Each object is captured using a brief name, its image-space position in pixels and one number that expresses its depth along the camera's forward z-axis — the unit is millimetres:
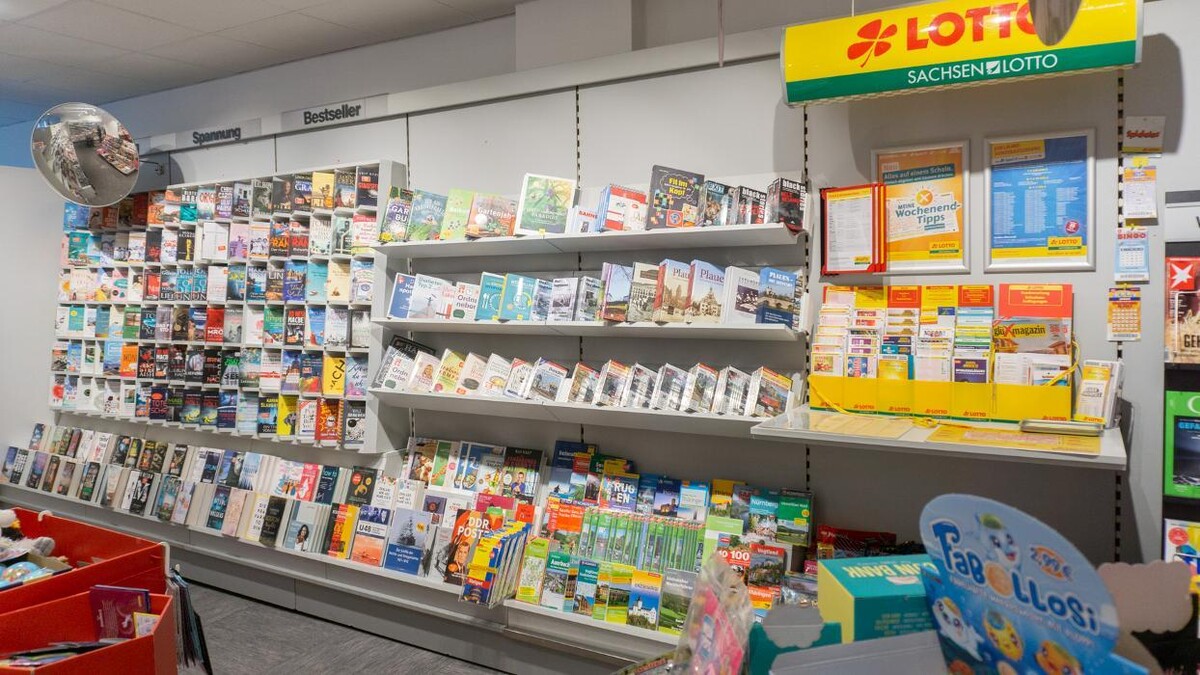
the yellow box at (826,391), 3088
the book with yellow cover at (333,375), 4570
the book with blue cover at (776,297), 3229
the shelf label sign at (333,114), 4613
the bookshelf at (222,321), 4551
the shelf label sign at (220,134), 5234
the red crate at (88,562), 2443
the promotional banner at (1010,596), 837
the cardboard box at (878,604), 1162
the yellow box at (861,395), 3006
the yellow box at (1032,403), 2666
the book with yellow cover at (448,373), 4152
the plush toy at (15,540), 2902
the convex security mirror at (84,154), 3820
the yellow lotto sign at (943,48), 2463
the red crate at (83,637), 2100
